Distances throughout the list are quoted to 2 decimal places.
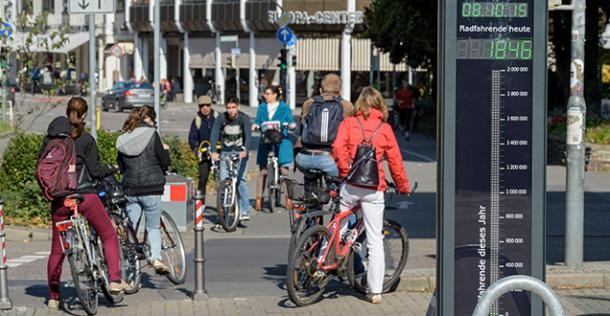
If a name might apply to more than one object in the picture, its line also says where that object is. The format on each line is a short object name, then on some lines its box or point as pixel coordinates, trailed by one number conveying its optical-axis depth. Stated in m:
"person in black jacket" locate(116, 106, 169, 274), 12.12
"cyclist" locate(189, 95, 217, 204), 17.88
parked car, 58.53
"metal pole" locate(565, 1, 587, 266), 12.29
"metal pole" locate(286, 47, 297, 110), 65.75
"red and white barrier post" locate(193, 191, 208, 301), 11.27
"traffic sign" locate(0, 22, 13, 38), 21.79
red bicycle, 10.92
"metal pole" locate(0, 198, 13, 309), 10.81
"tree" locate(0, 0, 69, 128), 21.03
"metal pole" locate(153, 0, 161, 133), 23.62
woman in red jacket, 11.01
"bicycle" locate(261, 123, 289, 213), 17.98
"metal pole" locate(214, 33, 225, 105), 71.56
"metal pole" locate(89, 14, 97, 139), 16.42
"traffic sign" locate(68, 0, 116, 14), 15.91
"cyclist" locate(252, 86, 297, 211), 18.19
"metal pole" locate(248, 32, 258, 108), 69.69
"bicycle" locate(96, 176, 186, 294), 11.67
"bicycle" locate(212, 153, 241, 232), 16.77
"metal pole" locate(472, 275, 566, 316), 6.56
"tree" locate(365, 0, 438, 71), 37.50
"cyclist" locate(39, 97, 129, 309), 10.96
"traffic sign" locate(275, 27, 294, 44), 43.66
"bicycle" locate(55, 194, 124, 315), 10.73
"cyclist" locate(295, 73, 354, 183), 12.70
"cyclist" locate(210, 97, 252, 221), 16.98
